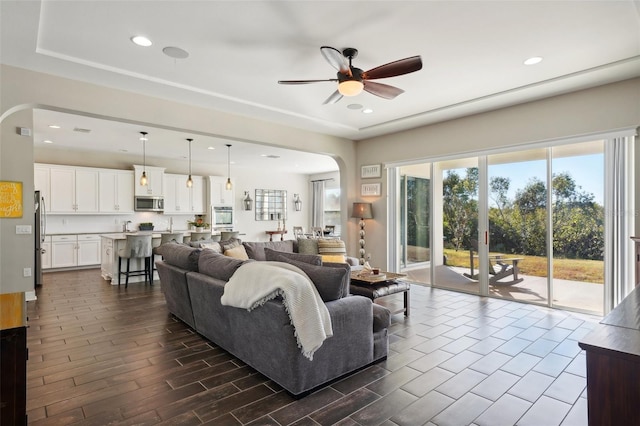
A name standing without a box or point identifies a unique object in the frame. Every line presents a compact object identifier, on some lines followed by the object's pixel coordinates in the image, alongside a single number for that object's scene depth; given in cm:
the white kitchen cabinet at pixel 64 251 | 777
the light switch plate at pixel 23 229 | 402
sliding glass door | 457
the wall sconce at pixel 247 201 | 1143
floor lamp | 693
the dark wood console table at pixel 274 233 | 1205
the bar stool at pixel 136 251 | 627
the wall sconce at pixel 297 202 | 1283
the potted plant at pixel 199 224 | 833
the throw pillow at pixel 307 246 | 609
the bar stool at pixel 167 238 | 674
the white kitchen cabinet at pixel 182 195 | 959
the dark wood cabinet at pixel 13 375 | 145
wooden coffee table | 416
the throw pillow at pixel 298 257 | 300
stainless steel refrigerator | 612
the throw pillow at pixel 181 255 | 379
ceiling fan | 293
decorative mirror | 1195
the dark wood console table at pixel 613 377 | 116
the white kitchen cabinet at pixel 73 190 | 784
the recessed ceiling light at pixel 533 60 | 359
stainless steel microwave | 902
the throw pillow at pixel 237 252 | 498
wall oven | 1051
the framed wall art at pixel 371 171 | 697
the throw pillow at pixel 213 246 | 524
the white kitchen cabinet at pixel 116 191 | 849
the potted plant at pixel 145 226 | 887
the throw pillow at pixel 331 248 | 609
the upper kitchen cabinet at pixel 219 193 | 1031
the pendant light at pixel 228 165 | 835
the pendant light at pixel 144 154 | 690
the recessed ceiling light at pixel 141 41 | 315
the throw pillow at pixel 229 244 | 519
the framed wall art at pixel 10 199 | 389
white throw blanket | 235
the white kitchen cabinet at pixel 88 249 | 812
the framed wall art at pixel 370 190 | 702
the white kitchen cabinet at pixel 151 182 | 898
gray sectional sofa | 246
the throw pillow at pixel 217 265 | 313
